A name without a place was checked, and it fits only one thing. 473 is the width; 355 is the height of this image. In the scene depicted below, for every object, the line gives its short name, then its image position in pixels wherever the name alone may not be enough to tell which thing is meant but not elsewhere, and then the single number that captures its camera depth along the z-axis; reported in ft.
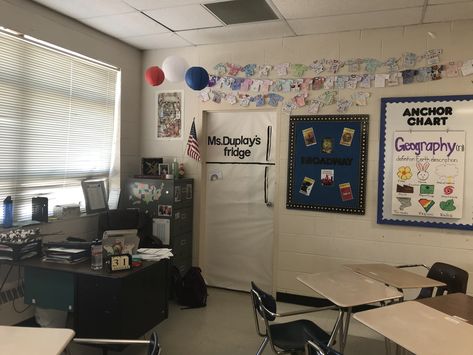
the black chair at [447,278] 8.89
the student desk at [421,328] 5.52
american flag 14.28
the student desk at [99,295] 8.33
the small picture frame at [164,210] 13.42
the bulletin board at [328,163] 12.45
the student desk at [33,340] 5.31
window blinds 10.33
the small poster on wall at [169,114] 14.90
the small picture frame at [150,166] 14.58
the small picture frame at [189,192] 14.35
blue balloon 12.51
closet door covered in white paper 14.05
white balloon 12.76
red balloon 12.77
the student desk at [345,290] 7.34
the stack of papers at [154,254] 9.60
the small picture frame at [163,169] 14.26
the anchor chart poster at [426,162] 11.31
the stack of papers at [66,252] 9.27
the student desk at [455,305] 6.86
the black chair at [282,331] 7.45
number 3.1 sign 8.57
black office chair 12.75
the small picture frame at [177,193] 13.47
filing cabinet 13.41
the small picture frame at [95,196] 12.89
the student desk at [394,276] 8.34
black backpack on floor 12.85
